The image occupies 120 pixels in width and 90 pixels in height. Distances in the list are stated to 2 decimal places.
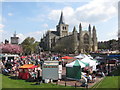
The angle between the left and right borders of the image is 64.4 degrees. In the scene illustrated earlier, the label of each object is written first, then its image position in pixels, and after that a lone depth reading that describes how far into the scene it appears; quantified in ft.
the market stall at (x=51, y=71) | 32.81
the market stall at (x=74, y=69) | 33.15
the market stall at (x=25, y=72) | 35.96
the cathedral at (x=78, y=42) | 192.01
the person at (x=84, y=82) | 27.60
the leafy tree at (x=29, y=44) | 145.19
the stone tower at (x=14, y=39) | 217.05
